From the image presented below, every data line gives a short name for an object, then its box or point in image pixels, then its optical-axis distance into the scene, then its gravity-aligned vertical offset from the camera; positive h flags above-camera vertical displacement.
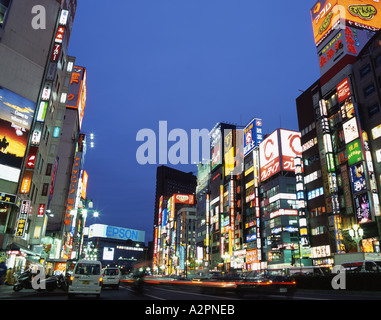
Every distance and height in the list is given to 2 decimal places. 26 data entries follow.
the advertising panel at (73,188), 66.38 +16.88
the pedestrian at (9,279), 28.81 -0.92
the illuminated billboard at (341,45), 56.04 +39.76
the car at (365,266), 24.61 +0.73
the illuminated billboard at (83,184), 87.38 +22.98
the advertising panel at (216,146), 106.14 +41.64
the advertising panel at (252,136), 84.56 +35.40
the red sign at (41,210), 46.11 +8.13
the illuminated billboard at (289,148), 71.75 +27.49
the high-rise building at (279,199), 64.38 +15.83
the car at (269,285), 21.67 -0.78
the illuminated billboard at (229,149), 96.81 +36.82
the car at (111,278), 27.48 -0.61
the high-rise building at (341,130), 43.66 +22.10
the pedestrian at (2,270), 24.79 -0.18
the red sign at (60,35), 45.88 +32.45
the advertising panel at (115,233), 158.38 +18.47
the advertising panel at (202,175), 122.39 +36.58
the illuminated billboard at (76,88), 73.69 +40.48
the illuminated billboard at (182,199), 145.93 +32.16
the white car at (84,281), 17.05 -0.57
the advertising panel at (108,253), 129.70 +6.70
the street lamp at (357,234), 41.78 +5.24
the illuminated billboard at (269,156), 72.75 +26.40
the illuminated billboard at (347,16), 59.28 +47.28
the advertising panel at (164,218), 161.50 +26.21
